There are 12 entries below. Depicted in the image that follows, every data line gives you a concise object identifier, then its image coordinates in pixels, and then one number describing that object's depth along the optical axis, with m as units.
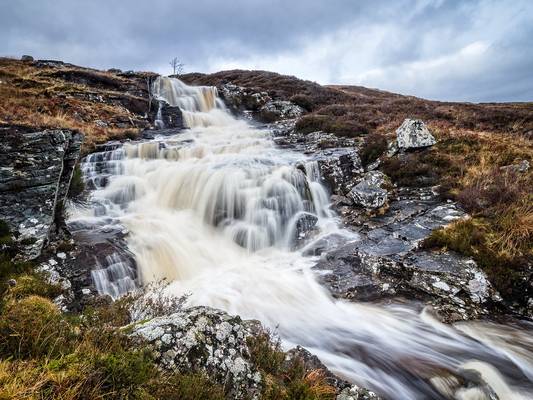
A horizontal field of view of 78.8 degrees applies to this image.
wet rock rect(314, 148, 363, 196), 13.69
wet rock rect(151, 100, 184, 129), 25.53
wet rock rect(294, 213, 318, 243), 11.38
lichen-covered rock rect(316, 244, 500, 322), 7.46
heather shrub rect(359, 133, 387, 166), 14.95
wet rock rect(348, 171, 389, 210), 11.90
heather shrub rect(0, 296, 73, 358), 2.92
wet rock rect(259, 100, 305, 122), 27.52
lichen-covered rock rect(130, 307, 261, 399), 3.51
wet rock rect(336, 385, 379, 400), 3.93
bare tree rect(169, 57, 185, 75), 60.07
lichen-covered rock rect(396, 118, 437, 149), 14.22
